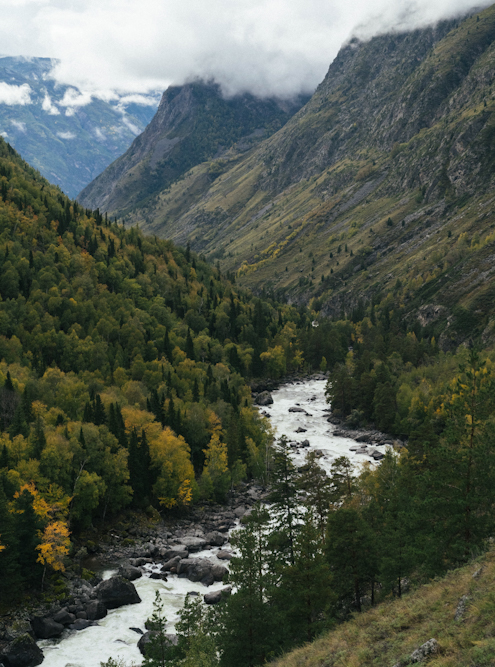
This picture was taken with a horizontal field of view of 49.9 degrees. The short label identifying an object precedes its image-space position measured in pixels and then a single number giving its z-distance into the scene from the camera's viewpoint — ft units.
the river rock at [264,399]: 544.21
